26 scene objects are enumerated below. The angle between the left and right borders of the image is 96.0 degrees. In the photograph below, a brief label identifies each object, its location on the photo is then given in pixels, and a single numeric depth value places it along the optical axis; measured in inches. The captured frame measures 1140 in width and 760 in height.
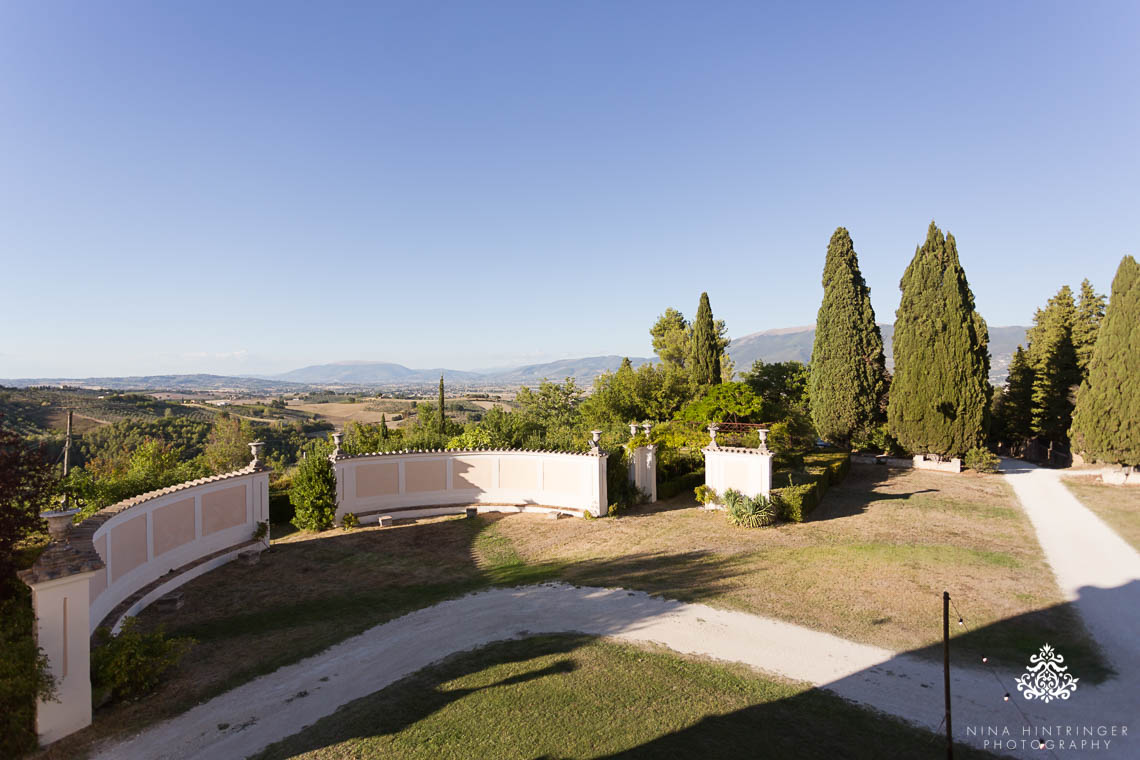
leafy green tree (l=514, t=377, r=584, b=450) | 947.5
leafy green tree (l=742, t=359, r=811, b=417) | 1317.7
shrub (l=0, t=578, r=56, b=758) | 217.3
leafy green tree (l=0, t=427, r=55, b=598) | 274.5
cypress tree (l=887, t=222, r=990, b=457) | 1020.5
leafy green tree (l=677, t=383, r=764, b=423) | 886.4
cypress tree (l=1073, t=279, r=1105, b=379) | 1141.1
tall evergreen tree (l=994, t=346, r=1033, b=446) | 1312.7
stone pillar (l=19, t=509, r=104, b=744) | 235.6
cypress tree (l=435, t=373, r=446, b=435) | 1231.1
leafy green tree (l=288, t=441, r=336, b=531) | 648.4
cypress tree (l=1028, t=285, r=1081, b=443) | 1165.1
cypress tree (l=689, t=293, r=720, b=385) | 1386.6
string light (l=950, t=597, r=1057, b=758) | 223.2
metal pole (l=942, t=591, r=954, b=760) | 165.0
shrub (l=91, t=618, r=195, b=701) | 263.3
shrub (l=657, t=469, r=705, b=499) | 790.5
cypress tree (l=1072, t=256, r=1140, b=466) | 856.9
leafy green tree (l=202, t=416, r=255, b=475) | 1246.9
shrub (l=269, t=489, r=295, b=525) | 748.0
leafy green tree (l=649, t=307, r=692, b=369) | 1628.9
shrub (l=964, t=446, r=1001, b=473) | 989.2
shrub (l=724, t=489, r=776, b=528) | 617.0
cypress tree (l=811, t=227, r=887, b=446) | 1136.8
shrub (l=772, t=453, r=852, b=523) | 633.0
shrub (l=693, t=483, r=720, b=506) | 705.6
